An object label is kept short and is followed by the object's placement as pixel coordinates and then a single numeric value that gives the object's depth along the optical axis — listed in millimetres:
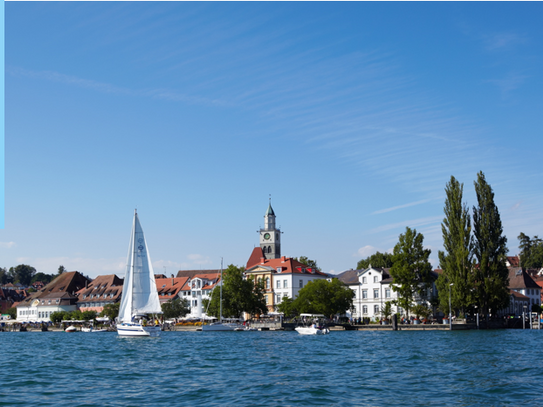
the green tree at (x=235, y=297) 106500
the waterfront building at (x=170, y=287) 134750
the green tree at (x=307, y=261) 145550
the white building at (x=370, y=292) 109562
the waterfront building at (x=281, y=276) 121438
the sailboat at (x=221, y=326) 97375
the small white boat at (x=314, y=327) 78288
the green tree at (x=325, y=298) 99062
